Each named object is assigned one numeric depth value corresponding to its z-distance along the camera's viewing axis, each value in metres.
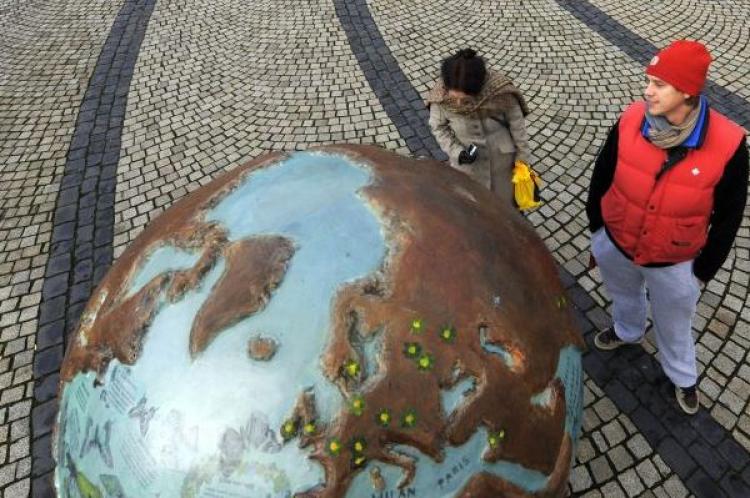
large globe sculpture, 1.62
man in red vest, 2.61
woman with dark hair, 3.27
